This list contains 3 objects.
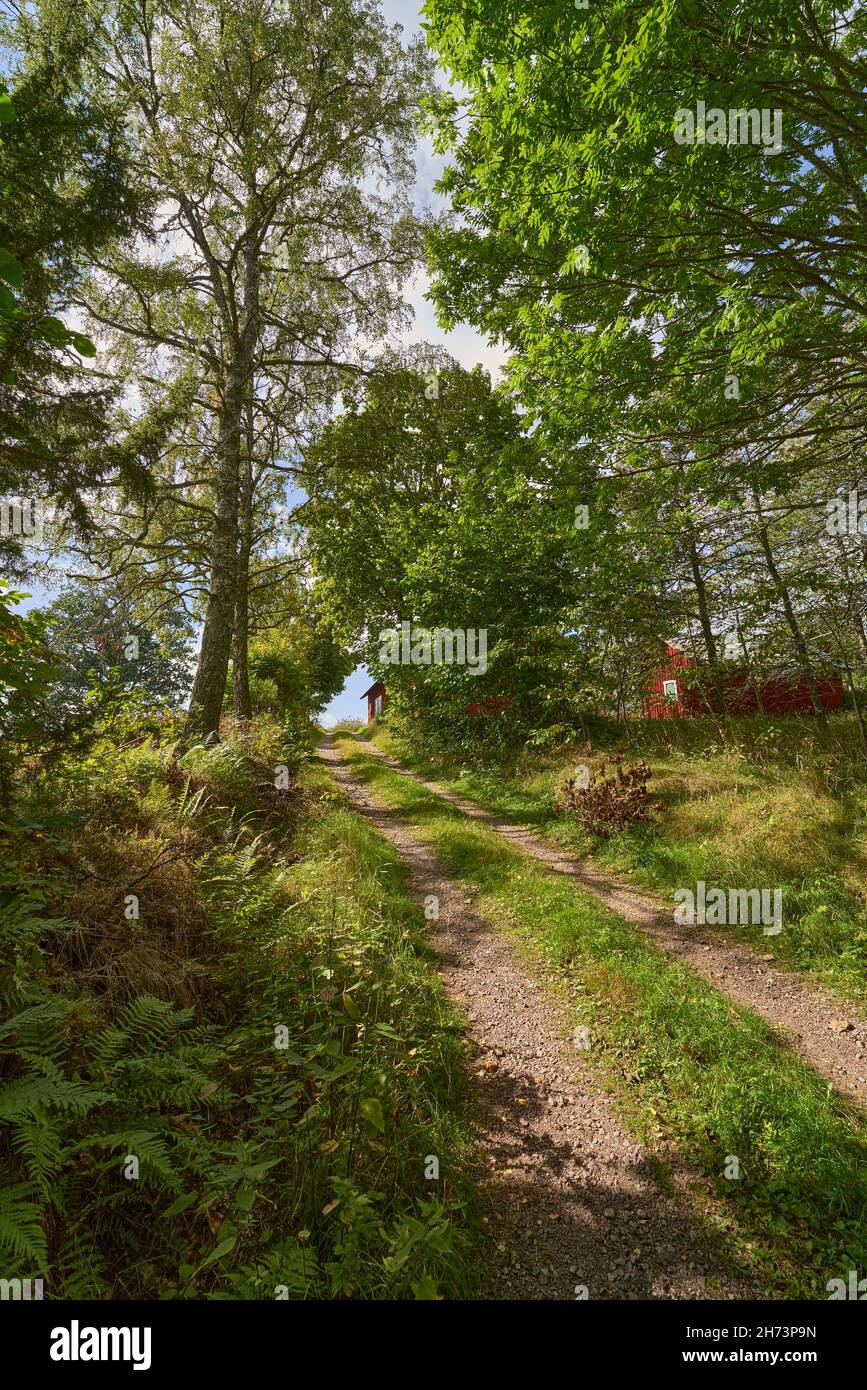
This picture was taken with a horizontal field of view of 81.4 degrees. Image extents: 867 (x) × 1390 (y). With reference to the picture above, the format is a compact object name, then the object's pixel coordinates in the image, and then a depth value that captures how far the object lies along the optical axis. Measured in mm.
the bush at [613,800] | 8836
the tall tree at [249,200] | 8523
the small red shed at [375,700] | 36397
